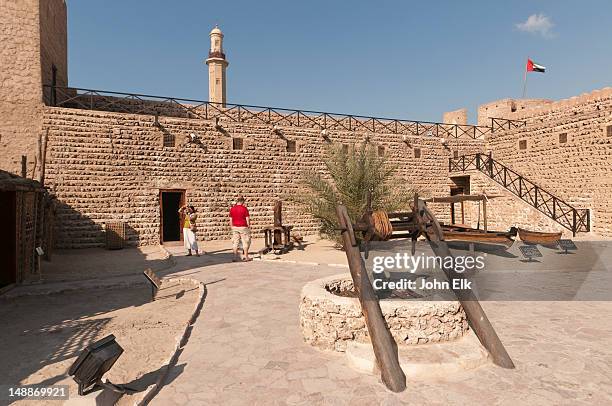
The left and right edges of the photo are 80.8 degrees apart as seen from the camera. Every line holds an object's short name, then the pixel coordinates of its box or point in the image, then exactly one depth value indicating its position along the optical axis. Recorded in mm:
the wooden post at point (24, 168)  10242
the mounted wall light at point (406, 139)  18391
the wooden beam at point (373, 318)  3172
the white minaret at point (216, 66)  27438
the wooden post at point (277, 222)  11375
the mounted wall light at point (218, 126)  14695
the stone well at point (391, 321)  3799
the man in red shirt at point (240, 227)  9703
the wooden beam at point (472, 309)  3537
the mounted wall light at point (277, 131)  15775
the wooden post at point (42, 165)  9788
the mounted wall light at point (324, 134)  16680
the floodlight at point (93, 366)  2725
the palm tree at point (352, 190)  11906
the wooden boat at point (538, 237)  9703
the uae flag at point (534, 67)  22797
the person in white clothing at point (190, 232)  10773
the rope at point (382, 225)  3863
